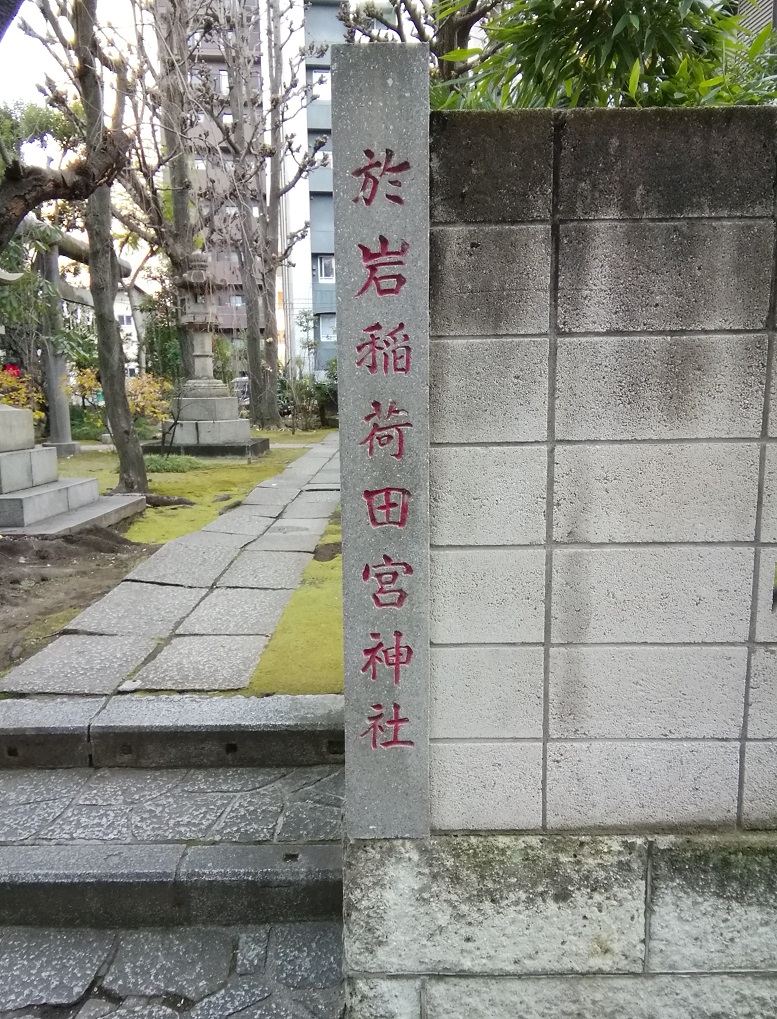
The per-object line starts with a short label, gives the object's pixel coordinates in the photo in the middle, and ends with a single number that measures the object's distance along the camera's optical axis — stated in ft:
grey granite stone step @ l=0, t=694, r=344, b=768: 10.85
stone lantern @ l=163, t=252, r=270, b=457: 44.52
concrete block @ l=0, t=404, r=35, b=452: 22.80
